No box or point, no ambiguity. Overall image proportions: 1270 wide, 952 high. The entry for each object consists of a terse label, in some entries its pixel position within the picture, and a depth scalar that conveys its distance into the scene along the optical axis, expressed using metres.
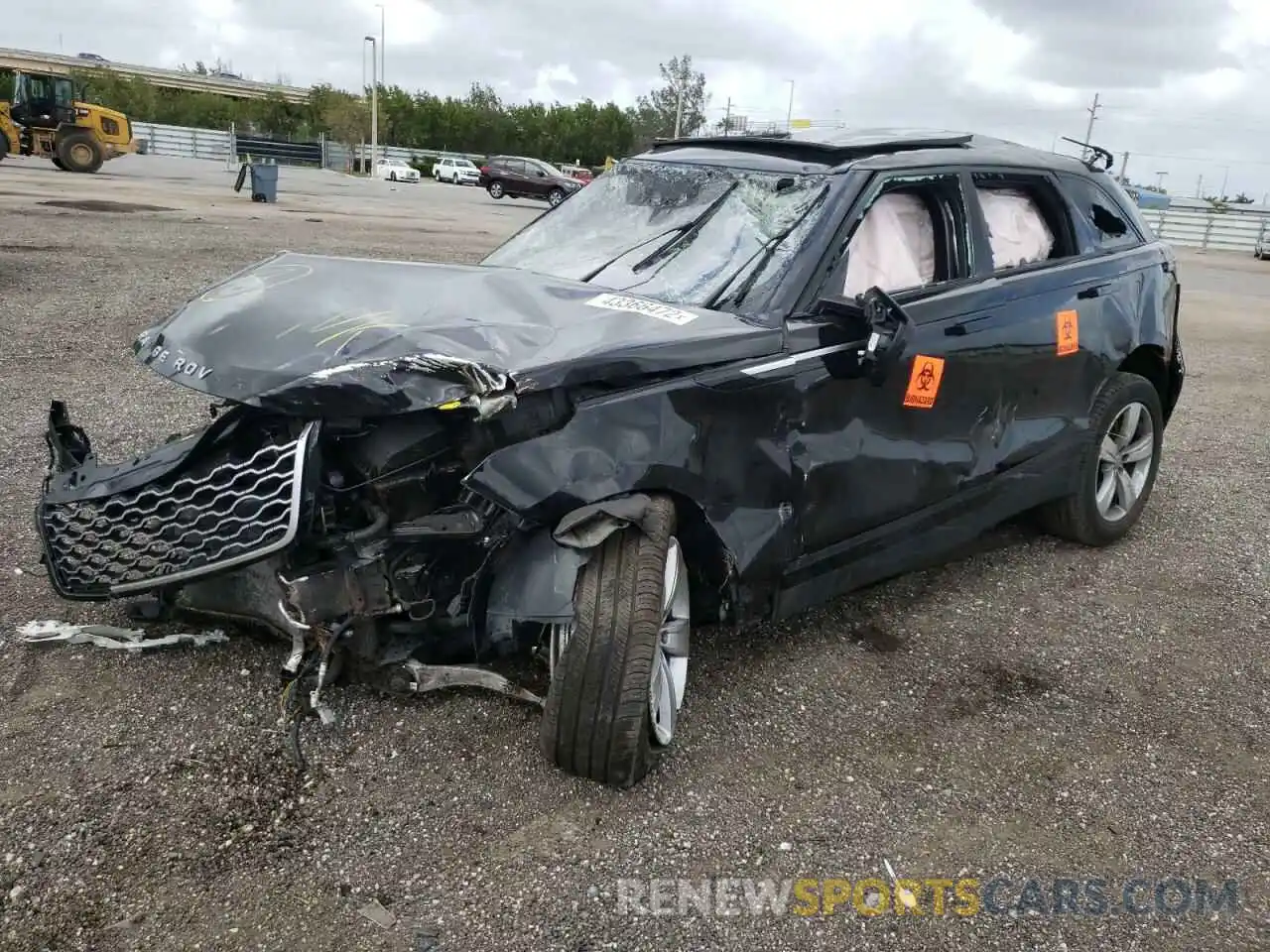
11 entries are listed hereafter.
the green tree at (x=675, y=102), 83.19
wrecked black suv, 2.65
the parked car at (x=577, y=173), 43.79
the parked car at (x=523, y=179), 36.03
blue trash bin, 23.01
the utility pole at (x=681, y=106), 76.56
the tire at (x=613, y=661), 2.64
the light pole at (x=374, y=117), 50.83
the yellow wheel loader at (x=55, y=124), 26.89
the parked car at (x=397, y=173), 48.09
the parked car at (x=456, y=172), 49.34
